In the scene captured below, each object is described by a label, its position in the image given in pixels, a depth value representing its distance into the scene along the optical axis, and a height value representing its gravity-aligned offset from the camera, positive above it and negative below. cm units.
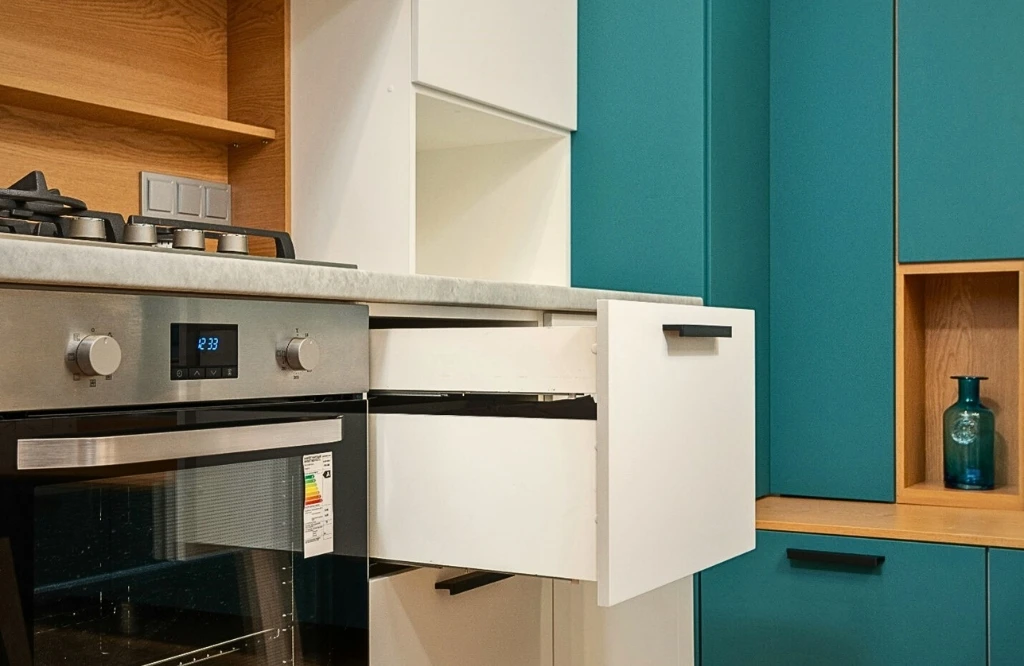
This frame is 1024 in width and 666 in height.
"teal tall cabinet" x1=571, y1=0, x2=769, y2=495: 224 +39
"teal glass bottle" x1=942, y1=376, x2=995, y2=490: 237 -21
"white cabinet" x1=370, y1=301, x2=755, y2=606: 120 -13
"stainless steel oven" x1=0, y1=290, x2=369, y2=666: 98 -14
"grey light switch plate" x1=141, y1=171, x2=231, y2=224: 195 +26
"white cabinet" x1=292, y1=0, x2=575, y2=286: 195 +41
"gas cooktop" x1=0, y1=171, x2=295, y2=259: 133 +15
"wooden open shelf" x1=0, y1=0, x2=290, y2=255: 176 +43
